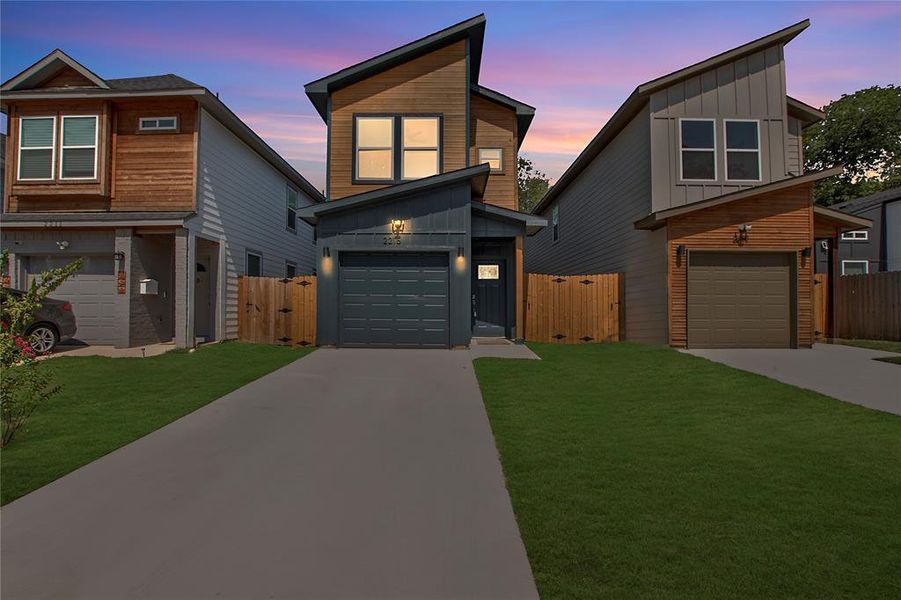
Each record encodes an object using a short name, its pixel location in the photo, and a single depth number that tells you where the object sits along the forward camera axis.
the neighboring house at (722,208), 13.20
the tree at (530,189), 55.16
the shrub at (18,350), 5.16
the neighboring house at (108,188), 13.19
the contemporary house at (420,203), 13.23
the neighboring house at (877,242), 25.39
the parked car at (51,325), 12.22
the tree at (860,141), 38.16
